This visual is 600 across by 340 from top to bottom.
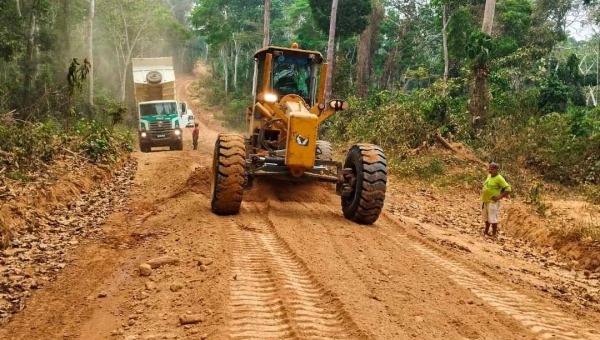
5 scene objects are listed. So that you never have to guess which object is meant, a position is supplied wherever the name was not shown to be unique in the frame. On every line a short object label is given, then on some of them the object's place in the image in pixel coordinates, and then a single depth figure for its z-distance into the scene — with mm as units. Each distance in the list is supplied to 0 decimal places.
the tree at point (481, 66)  16562
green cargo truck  21484
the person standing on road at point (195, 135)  22352
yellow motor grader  7938
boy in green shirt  9461
